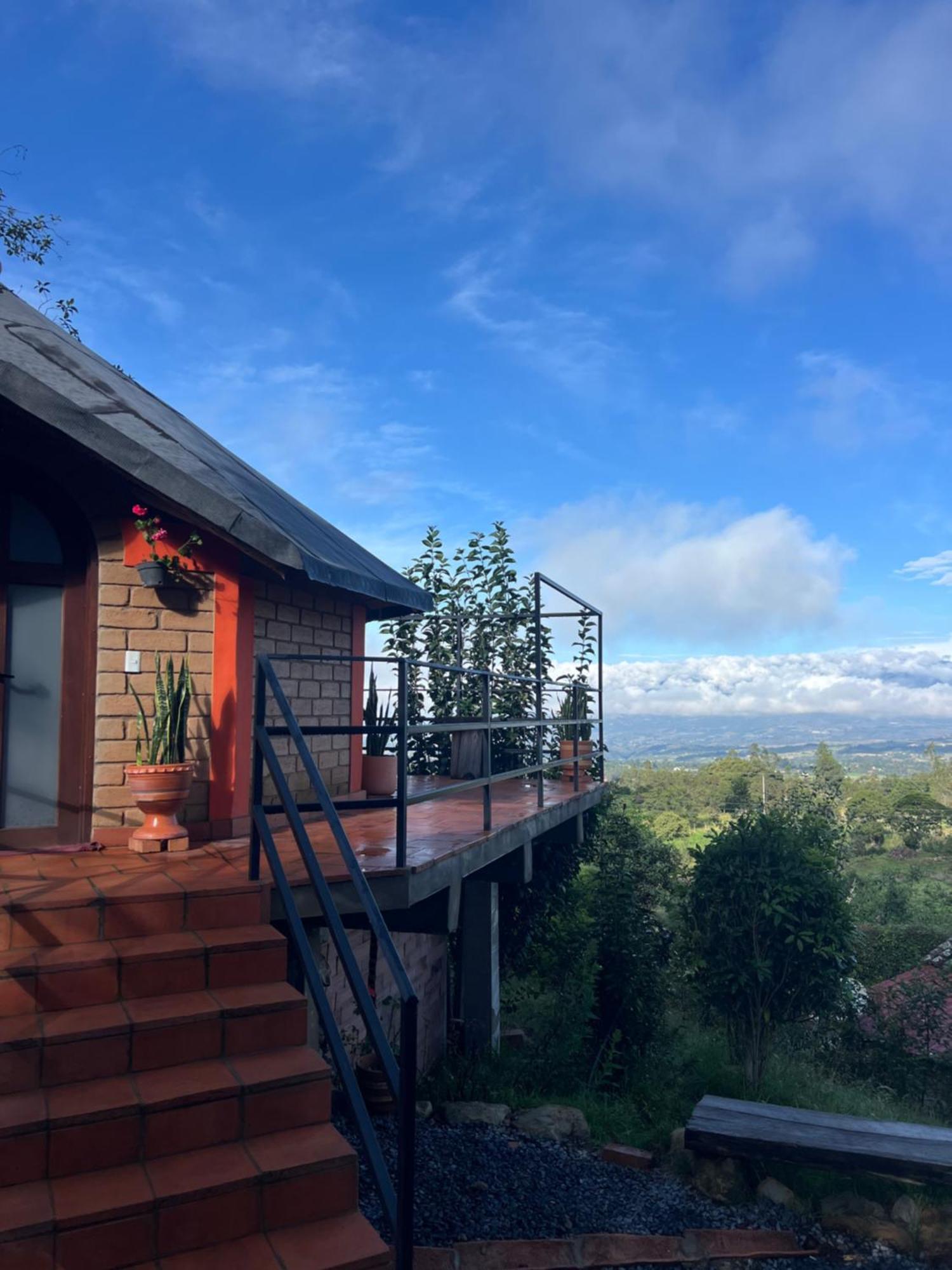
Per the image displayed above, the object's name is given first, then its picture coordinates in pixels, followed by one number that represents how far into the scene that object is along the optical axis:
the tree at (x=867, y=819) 38.12
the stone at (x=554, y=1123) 6.32
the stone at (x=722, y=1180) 5.61
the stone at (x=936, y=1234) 5.12
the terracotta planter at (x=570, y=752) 11.76
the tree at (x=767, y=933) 8.41
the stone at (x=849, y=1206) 5.38
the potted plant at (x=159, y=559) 5.78
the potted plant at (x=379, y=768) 8.72
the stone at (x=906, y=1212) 5.27
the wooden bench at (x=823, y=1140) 5.25
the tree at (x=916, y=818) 38.12
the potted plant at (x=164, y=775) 5.31
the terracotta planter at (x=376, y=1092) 6.54
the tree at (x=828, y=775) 27.36
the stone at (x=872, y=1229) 5.20
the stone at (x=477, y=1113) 6.48
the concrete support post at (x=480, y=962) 8.42
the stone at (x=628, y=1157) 6.03
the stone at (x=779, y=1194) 5.51
